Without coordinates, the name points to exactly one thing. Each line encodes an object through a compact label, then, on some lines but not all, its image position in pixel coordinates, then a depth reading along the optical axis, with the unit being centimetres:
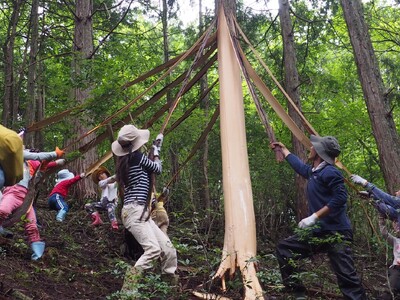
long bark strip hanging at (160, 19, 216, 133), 570
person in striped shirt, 527
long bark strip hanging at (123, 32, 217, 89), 674
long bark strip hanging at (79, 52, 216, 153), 686
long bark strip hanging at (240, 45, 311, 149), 591
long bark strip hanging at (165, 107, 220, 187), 726
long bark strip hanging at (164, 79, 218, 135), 730
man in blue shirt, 479
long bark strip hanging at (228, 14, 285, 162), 567
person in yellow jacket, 372
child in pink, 568
